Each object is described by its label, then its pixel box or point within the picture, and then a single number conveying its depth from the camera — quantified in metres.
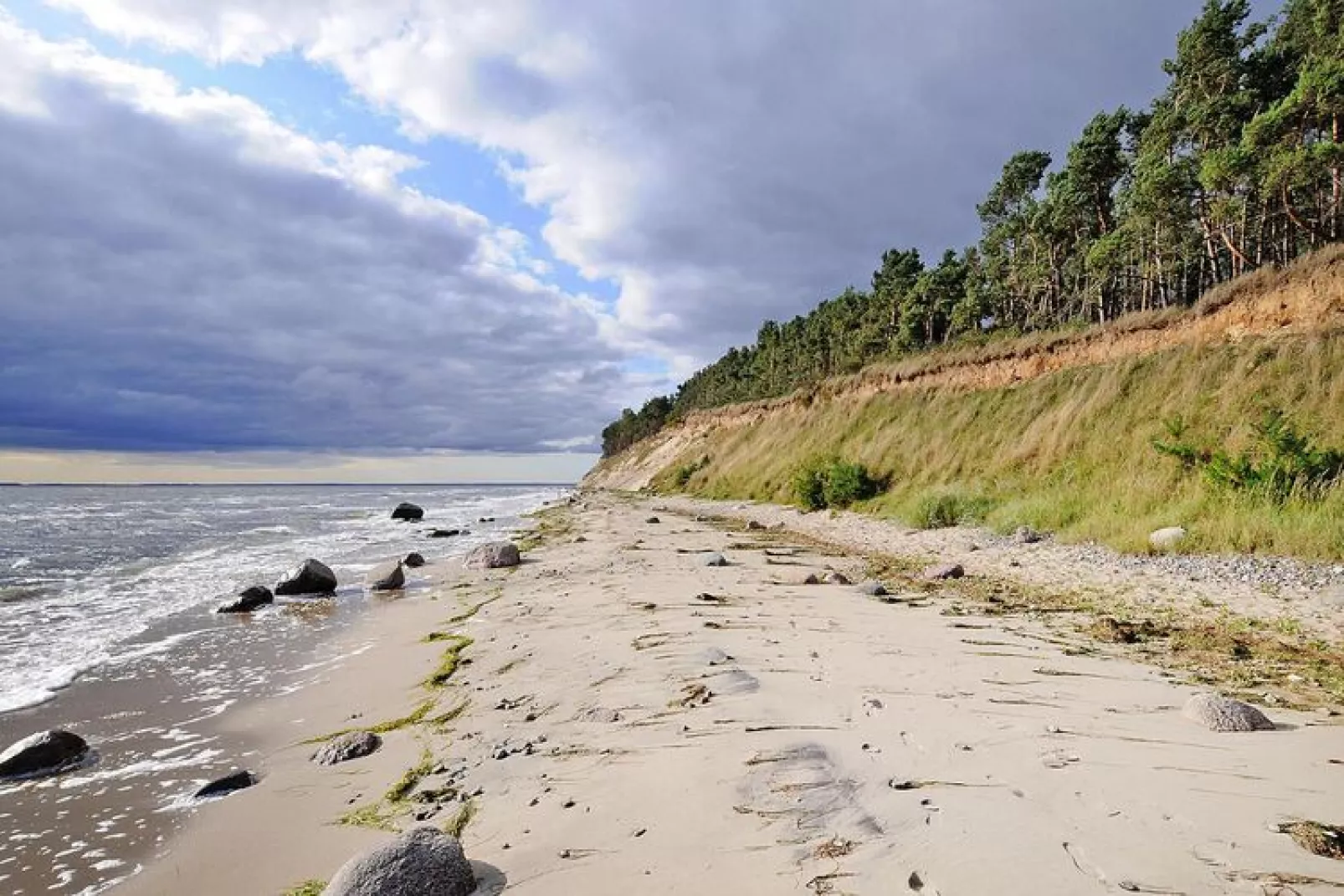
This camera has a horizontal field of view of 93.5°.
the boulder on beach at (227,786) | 5.18
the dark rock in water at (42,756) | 5.64
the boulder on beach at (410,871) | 3.18
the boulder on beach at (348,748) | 5.65
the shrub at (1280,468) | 12.52
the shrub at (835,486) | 27.78
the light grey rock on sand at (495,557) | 17.94
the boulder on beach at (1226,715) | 4.65
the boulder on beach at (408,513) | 44.50
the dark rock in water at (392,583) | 15.33
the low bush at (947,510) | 19.17
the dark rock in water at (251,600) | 13.22
